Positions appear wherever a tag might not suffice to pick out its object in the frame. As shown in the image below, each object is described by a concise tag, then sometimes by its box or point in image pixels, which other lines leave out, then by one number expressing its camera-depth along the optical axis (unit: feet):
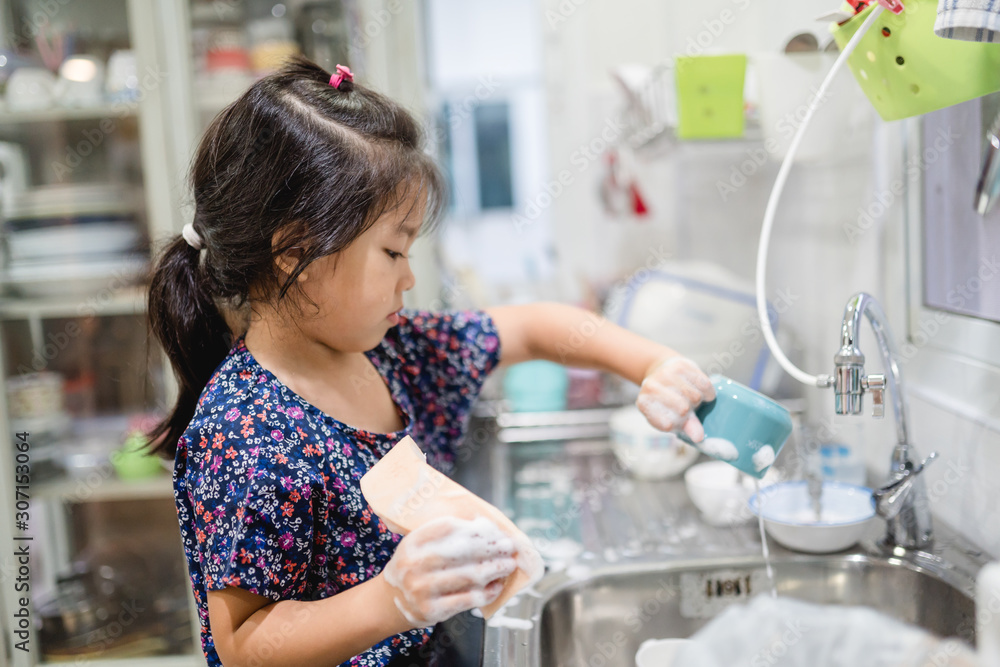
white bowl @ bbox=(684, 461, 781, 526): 3.62
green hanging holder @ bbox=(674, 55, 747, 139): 3.76
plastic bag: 2.49
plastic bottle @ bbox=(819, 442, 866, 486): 3.68
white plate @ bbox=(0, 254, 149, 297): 5.91
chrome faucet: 2.71
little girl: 2.17
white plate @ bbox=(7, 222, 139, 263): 5.91
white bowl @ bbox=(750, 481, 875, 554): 3.18
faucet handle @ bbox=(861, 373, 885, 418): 2.75
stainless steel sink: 2.86
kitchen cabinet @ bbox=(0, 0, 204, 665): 5.73
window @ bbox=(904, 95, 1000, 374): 2.94
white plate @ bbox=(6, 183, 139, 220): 5.91
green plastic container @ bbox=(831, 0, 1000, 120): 2.33
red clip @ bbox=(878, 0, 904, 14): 2.45
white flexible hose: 2.59
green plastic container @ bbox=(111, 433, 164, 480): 6.03
